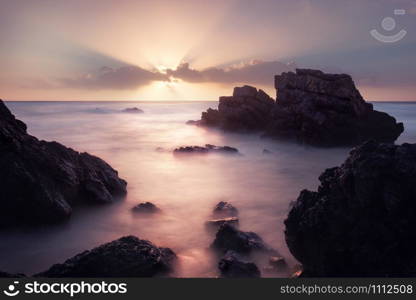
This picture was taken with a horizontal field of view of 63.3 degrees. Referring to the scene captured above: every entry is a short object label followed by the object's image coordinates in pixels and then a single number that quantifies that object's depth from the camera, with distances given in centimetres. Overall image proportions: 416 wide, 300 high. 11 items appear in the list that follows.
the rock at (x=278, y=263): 745
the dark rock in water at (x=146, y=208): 1132
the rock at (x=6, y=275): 549
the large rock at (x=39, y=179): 905
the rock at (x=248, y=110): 3922
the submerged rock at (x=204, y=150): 2556
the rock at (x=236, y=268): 693
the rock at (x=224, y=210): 1124
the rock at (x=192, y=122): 5393
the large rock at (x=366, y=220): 545
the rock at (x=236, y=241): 817
